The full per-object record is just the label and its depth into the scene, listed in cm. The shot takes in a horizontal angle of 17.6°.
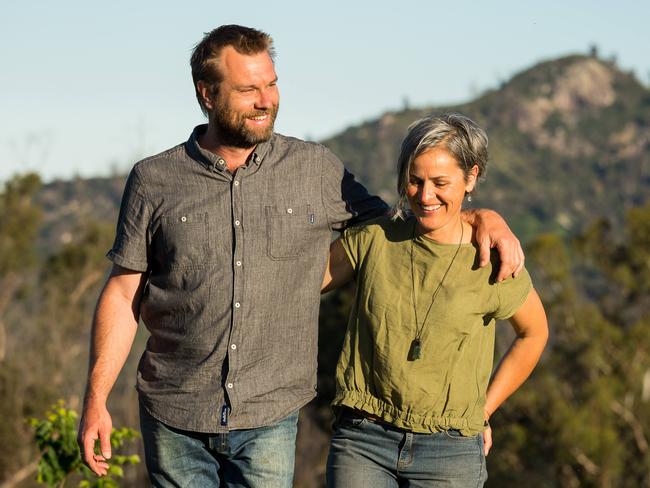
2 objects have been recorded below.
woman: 607
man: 623
